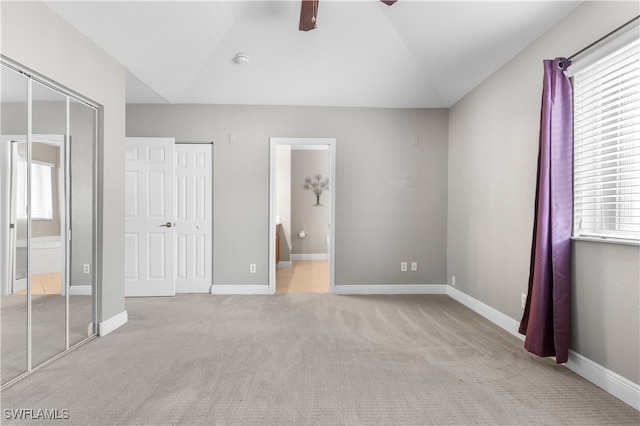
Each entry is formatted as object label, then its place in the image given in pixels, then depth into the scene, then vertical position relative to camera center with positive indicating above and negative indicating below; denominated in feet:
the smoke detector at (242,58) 11.29 +5.65
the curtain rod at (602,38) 6.16 +3.80
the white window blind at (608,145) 6.44 +1.56
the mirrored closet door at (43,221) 6.62 -0.25
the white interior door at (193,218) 13.99 -0.28
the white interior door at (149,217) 13.42 -0.23
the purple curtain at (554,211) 7.42 +0.06
